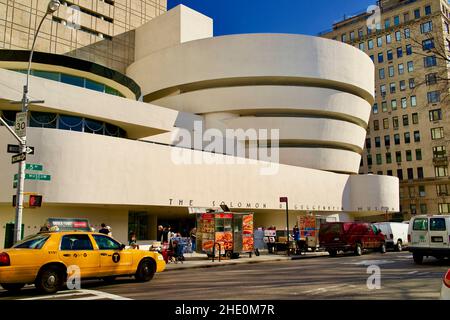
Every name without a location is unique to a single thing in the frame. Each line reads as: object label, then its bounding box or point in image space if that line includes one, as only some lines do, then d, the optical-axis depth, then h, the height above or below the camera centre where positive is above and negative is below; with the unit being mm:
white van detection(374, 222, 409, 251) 29328 -891
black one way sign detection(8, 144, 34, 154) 15734 +3004
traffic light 15758 +959
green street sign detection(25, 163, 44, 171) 16125 +2327
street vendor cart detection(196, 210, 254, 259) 22516 -528
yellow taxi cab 10703 -1010
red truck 24938 -909
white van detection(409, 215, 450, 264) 17156 -644
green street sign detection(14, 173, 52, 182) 16423 +1988
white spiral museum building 25516 +8180
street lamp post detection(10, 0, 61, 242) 14734 +1754
